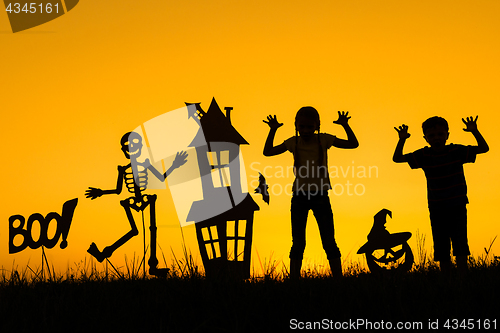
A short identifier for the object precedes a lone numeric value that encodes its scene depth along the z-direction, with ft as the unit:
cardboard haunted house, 20.59
